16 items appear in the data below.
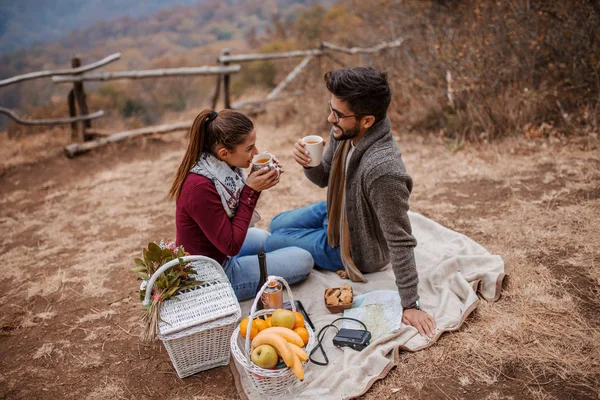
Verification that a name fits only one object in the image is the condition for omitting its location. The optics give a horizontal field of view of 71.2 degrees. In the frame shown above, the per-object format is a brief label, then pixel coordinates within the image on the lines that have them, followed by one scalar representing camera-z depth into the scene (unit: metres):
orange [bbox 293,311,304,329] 2.22
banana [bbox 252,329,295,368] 1.94
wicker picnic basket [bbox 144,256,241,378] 2.10
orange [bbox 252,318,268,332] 2.19
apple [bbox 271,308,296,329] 2.16
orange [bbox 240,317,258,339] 2.18
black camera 2.40
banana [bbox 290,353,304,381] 1.91
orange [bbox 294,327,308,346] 2.18
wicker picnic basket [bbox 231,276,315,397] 1.99
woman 2.38
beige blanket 2.22
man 2.38
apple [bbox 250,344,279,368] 1.96
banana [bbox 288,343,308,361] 2.03
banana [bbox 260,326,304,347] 2.09
